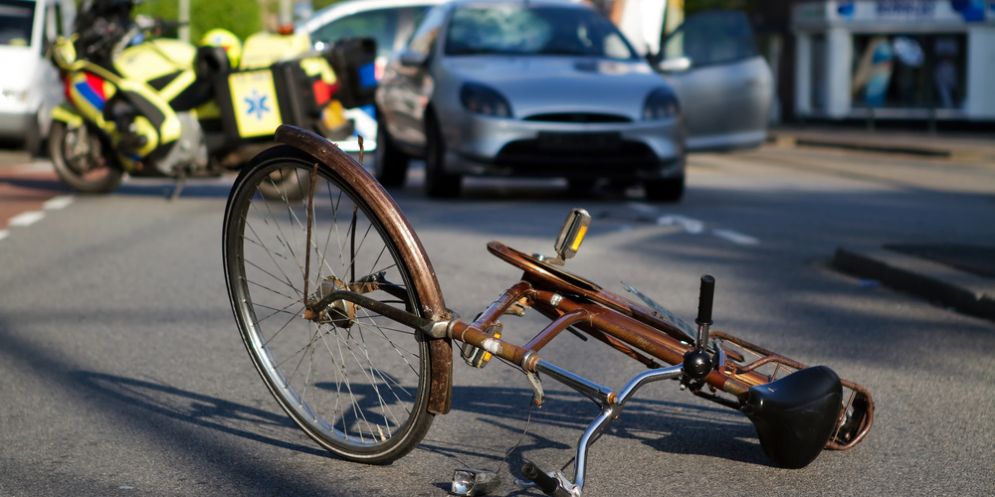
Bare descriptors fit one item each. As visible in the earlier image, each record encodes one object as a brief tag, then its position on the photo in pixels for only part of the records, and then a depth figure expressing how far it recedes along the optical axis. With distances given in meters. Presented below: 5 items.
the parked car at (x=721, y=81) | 15.63
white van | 19.84
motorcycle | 12.02
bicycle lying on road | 4.07
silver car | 12.33
